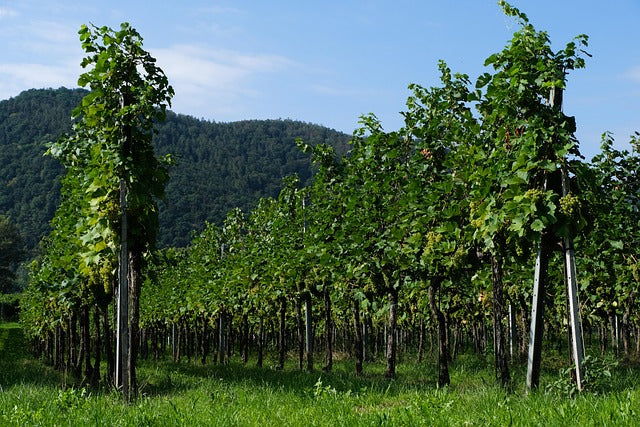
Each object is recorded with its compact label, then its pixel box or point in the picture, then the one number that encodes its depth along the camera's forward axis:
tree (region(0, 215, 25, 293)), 93.44
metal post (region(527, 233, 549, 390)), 7.36
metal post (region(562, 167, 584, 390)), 7.07
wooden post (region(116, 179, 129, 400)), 9.60
